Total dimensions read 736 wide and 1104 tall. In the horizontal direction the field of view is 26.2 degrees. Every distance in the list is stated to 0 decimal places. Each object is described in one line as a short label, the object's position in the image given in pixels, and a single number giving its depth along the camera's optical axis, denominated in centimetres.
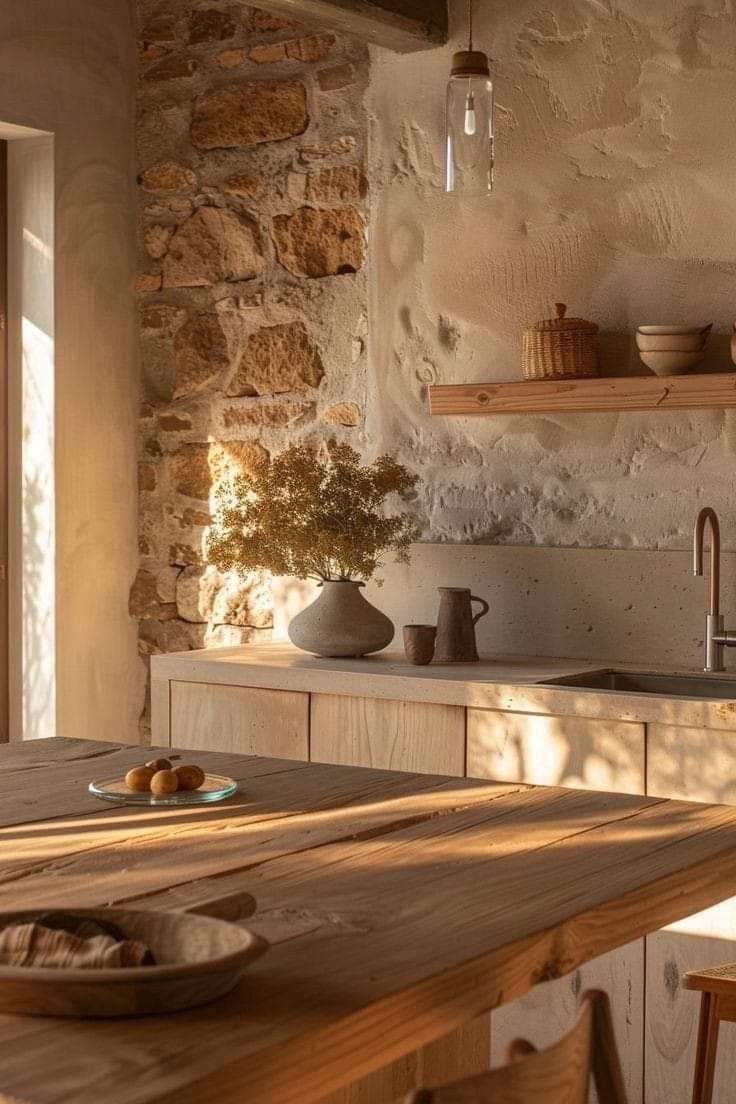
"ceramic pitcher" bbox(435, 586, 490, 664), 398
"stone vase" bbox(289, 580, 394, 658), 401
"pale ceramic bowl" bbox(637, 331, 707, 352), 376
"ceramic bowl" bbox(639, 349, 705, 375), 378
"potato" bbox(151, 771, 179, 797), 220
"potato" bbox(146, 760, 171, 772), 226
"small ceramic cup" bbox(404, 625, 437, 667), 388
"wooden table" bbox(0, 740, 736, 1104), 124
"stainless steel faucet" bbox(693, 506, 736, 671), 373
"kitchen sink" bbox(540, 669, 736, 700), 375
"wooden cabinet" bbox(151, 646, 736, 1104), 321
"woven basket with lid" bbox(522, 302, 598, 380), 393
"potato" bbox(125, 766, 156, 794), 221
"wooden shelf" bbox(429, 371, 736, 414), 371
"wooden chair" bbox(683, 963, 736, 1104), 258
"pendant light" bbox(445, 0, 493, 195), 319
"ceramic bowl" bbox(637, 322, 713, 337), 375
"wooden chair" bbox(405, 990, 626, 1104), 122
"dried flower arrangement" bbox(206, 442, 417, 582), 404
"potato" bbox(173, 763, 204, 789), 222
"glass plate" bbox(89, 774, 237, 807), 218
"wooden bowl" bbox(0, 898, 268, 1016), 128
